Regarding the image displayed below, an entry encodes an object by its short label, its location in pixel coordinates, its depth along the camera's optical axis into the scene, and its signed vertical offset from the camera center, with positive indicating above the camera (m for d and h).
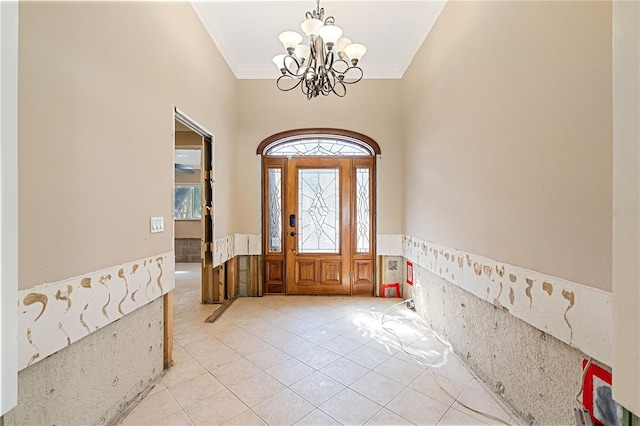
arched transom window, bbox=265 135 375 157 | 4.40 +1.04
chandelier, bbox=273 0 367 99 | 2.26 +1.43
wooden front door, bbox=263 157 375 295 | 4.36 -0.19
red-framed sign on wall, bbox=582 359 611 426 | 1.31 -0.84
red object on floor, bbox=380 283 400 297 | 4.27 -1.16
